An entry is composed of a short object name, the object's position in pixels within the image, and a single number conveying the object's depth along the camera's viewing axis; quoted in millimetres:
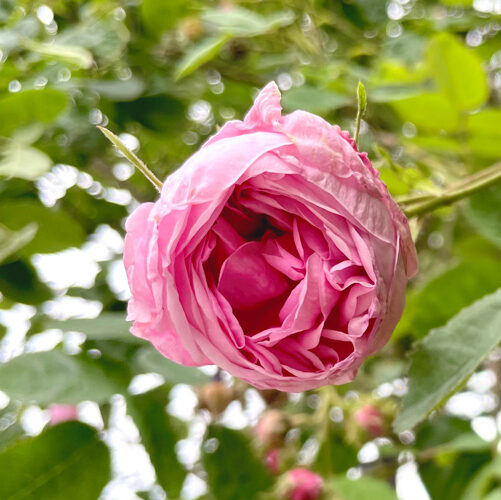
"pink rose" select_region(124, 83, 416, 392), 333
